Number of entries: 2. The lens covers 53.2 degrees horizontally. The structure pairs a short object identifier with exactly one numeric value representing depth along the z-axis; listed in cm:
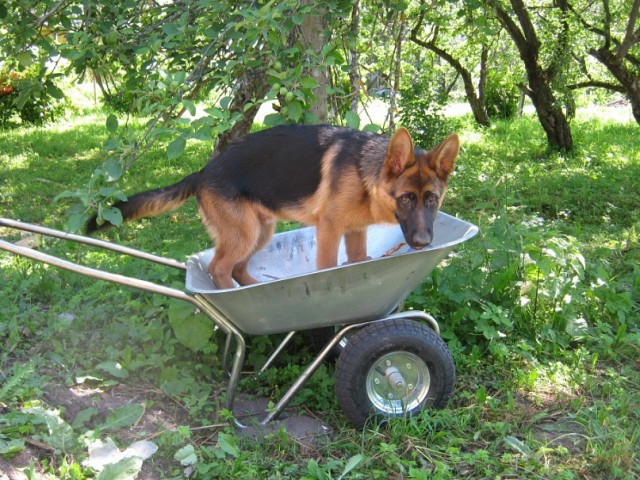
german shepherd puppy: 371
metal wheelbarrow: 312
